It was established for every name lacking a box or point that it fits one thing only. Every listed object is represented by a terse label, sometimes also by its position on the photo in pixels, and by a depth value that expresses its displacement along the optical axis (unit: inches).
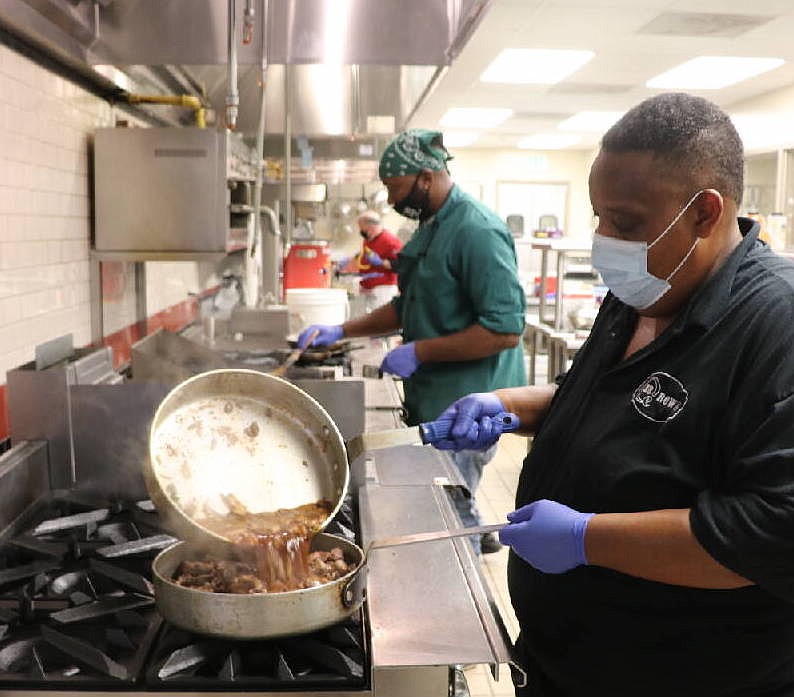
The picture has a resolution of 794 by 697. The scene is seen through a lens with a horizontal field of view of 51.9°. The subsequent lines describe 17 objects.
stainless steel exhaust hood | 94.8
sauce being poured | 52.5
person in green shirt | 105.0
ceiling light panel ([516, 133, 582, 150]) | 501.5
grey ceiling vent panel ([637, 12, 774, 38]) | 218.8
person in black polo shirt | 40.6
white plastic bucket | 175.8
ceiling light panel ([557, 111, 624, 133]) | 403.5
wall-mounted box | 113.8
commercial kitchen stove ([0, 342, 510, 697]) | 46.1
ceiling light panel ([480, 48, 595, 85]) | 268.5
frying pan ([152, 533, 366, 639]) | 46.3
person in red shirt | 267.7
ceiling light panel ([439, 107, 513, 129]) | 401.7
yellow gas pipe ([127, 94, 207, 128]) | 125.6
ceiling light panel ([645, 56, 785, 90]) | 277.6
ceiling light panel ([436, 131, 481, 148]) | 494.3
